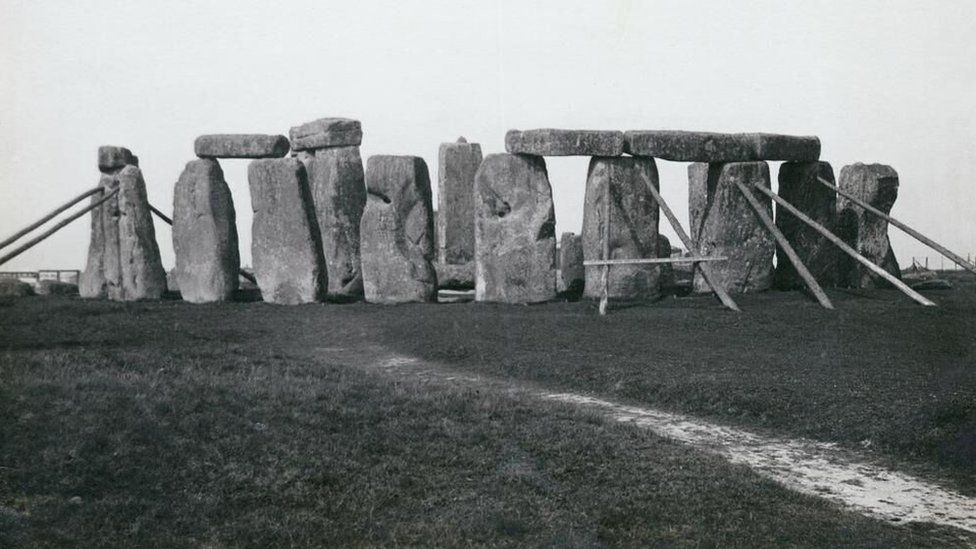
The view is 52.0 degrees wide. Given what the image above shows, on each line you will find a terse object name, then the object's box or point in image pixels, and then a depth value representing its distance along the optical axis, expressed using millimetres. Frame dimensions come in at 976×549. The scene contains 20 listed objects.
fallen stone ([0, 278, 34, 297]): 22312
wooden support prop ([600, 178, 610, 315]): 17188
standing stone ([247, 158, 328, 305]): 19828
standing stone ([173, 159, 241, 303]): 20453
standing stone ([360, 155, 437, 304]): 19609
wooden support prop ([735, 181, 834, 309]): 17312
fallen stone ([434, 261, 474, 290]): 22328
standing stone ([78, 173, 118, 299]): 21328
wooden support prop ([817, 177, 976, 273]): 16891
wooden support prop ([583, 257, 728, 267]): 17656
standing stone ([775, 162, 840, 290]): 20859
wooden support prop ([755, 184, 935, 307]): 17000
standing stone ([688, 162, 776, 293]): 19797
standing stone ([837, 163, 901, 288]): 21203
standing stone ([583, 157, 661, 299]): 19188
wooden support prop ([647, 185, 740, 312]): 17453
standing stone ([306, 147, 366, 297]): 21203
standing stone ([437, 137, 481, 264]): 25594
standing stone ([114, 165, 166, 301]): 20906
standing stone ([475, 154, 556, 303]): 18906
